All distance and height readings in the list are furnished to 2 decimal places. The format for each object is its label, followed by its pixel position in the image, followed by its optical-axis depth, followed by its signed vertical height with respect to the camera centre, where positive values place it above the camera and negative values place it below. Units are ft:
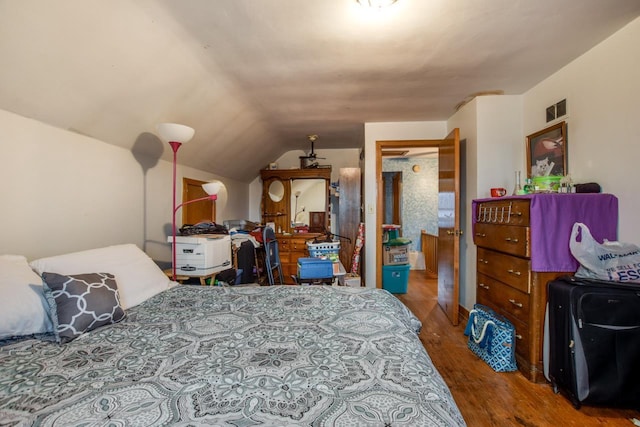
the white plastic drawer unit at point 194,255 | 7.86 -1.26
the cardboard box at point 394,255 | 12.89 -2.14
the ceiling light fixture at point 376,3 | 4.70 +3.56
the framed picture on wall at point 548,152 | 7.22 +1.59
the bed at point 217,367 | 2.31 -1.70
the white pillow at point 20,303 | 3.53 -1.20
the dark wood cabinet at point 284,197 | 15.19 +0.73
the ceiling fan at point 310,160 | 15.15 +2.85
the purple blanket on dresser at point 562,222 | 5.92 -0.31
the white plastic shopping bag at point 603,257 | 5.27 -1.00
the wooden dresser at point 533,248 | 5.95 -0.93
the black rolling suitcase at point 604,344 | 5.10 -2.57
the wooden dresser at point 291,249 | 14.17 -2.01
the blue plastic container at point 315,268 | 9.00 -1.91
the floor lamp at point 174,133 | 6.61 +1.91
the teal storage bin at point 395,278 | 12.63 -3.15
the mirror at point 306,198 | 15.34 +0.66
